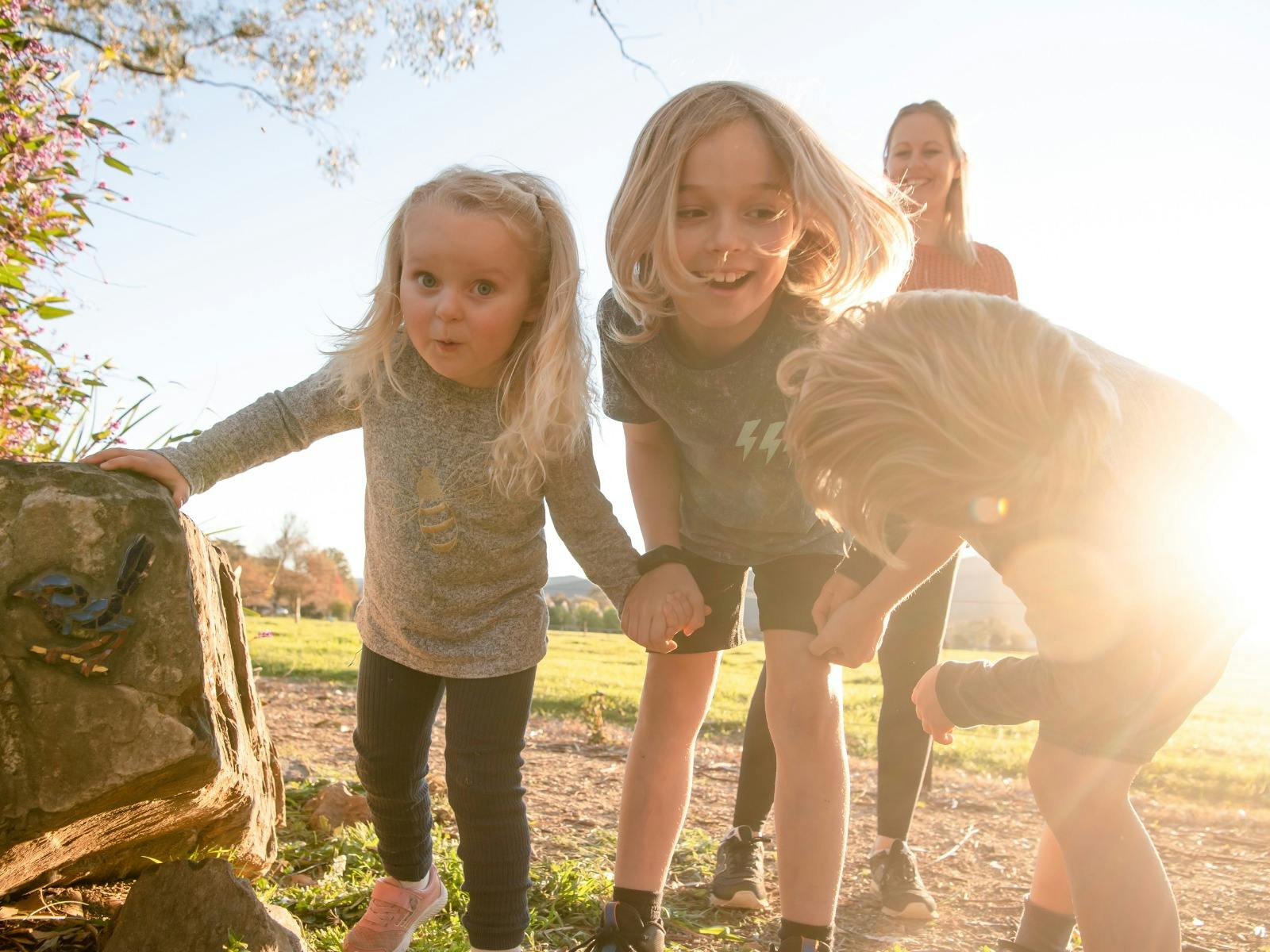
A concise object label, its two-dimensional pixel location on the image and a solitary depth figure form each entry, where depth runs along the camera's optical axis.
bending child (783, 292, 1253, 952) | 2.00
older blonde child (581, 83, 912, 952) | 2.49
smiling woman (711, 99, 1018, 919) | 3.29
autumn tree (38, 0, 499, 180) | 7.32
